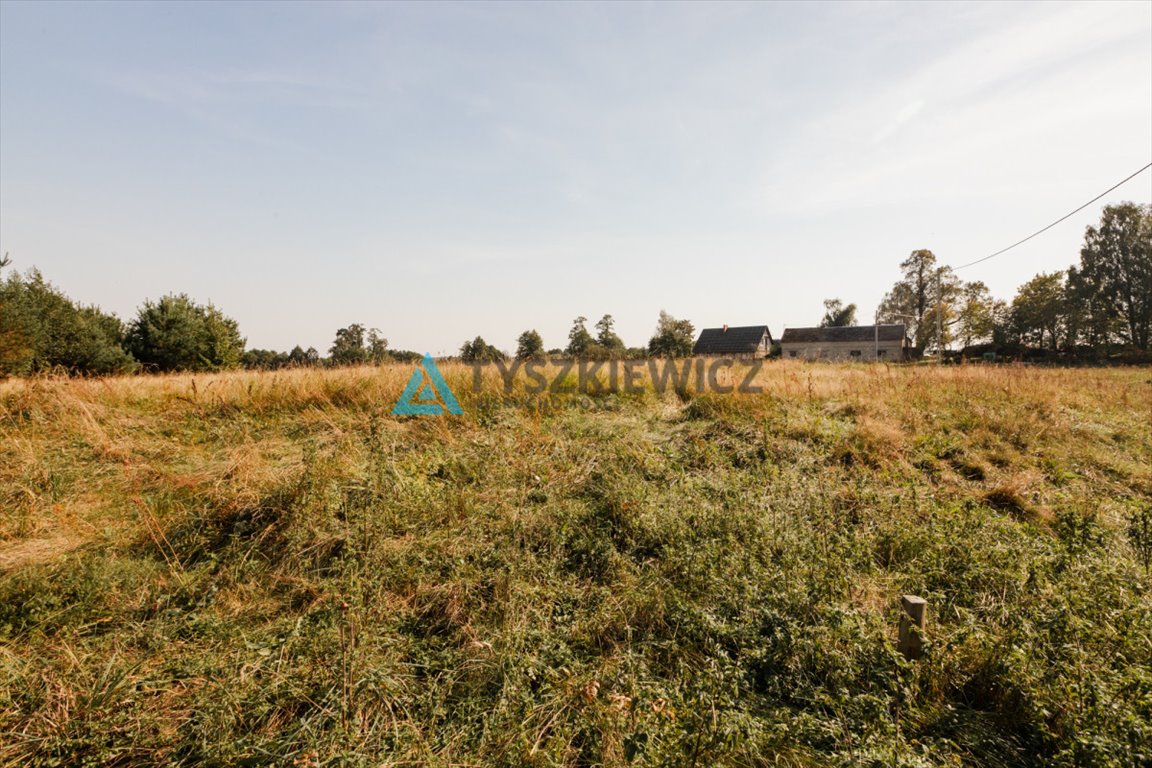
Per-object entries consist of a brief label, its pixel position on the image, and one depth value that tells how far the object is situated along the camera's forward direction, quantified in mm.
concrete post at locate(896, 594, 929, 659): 2443
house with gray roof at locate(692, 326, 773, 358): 45875
